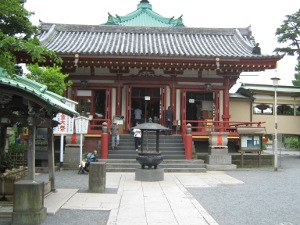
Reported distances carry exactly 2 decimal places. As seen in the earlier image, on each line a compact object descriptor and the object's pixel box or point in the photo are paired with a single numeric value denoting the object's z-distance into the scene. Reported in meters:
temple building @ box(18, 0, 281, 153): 18.62
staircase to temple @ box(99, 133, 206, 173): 16.05
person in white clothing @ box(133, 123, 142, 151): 17.48
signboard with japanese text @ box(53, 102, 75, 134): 15.66
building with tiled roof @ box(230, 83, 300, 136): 23.66
